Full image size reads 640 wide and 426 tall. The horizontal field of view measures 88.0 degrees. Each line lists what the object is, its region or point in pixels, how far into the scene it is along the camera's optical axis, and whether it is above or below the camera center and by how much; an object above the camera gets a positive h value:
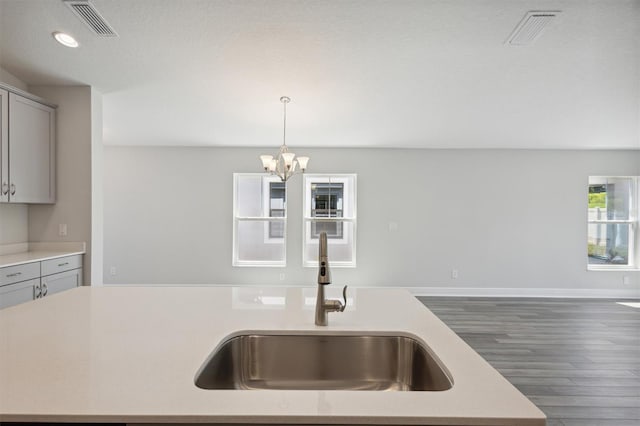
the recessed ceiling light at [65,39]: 2.40 +1.27
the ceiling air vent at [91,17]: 2.04 +1.26
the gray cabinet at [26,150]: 2.76 +0.53
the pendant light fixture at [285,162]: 3.37 +0.51
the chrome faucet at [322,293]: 1.09 -0.28
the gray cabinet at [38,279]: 2.41 -0.56
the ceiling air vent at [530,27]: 2.10 +1.25
